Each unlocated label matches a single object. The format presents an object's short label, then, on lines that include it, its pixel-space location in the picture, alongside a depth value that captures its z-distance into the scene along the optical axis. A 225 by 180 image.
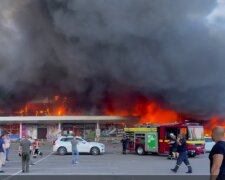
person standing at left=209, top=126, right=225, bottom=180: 5.93
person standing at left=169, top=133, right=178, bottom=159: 22.97
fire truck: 25.02
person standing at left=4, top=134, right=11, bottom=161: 20.15
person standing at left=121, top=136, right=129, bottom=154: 28.20
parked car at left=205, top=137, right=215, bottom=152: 29.29
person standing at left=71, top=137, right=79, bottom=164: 20.62
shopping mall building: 48.94
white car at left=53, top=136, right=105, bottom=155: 27.77
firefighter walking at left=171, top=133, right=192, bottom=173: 15.88
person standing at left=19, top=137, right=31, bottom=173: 15.70
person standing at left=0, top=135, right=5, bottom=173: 16.01
